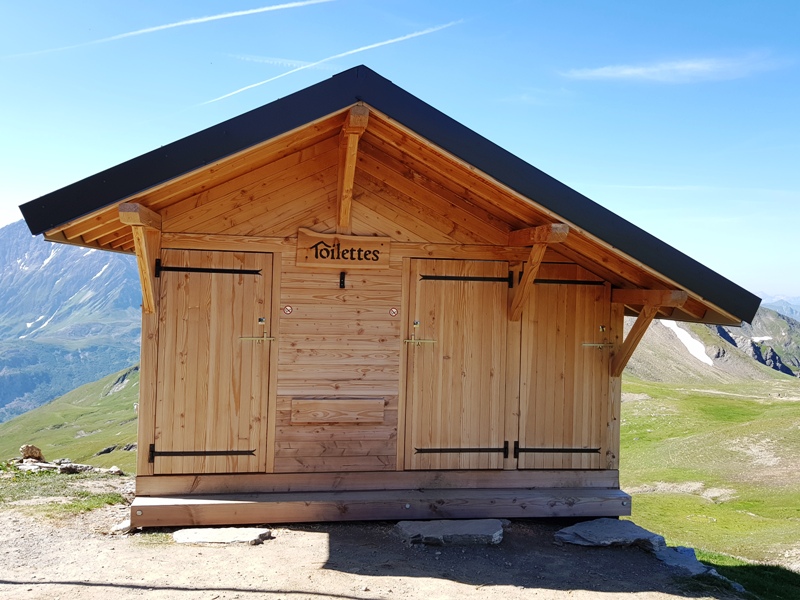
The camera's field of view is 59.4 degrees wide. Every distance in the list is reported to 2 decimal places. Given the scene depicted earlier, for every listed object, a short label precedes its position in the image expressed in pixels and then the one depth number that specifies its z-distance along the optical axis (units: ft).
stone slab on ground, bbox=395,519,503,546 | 21.79
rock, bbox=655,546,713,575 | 20.68
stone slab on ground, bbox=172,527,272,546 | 21.17
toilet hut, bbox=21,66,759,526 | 22.85
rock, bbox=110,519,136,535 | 22.49
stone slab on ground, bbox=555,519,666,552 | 22.45
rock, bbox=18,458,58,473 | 37.06
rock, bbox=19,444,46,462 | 41.52
